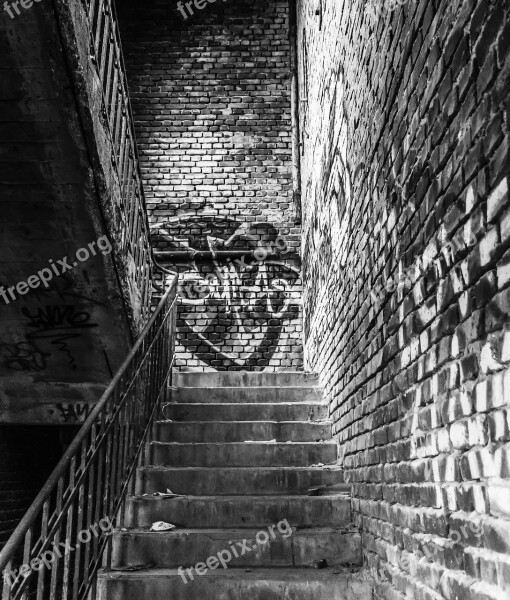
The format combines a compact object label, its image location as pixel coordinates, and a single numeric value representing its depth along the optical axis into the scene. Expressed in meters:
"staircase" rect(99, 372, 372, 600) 3.19
